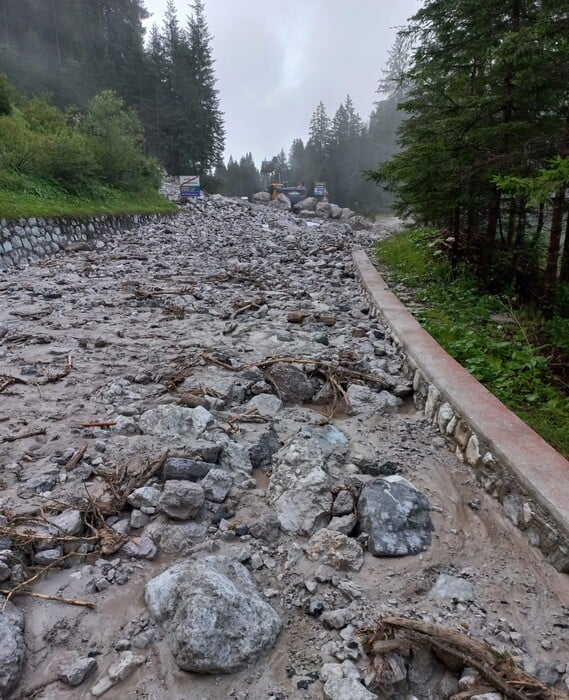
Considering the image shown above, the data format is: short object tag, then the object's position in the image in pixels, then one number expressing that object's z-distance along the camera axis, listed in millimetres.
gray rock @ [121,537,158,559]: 2082
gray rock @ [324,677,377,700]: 1452
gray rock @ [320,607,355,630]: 1742
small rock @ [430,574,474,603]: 1883
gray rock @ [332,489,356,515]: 2395
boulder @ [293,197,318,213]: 37409
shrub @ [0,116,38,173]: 12534
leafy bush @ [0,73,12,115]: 17969
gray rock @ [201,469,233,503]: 2477
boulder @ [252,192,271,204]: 39062
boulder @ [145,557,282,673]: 1571
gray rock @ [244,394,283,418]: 3539
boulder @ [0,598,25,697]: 1486
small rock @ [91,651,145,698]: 1509
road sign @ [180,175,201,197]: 25141
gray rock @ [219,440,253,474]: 2789
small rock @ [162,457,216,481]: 2582
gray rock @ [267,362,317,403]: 3834
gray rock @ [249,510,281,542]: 2230
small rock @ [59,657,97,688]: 1530
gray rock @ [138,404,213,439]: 3076
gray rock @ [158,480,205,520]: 2297
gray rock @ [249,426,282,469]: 2895
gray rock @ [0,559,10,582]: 1850
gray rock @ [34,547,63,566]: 1996
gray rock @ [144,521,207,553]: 2143
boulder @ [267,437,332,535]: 2350
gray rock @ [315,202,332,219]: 35084
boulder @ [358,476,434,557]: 2166
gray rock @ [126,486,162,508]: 2361
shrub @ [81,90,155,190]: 17844
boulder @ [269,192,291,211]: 36531
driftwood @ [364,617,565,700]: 1465
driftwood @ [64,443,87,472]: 2668
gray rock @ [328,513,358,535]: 2283
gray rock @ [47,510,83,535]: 2146
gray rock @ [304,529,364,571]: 2050
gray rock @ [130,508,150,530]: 2258
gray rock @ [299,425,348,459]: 3014
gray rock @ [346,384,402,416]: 3635
